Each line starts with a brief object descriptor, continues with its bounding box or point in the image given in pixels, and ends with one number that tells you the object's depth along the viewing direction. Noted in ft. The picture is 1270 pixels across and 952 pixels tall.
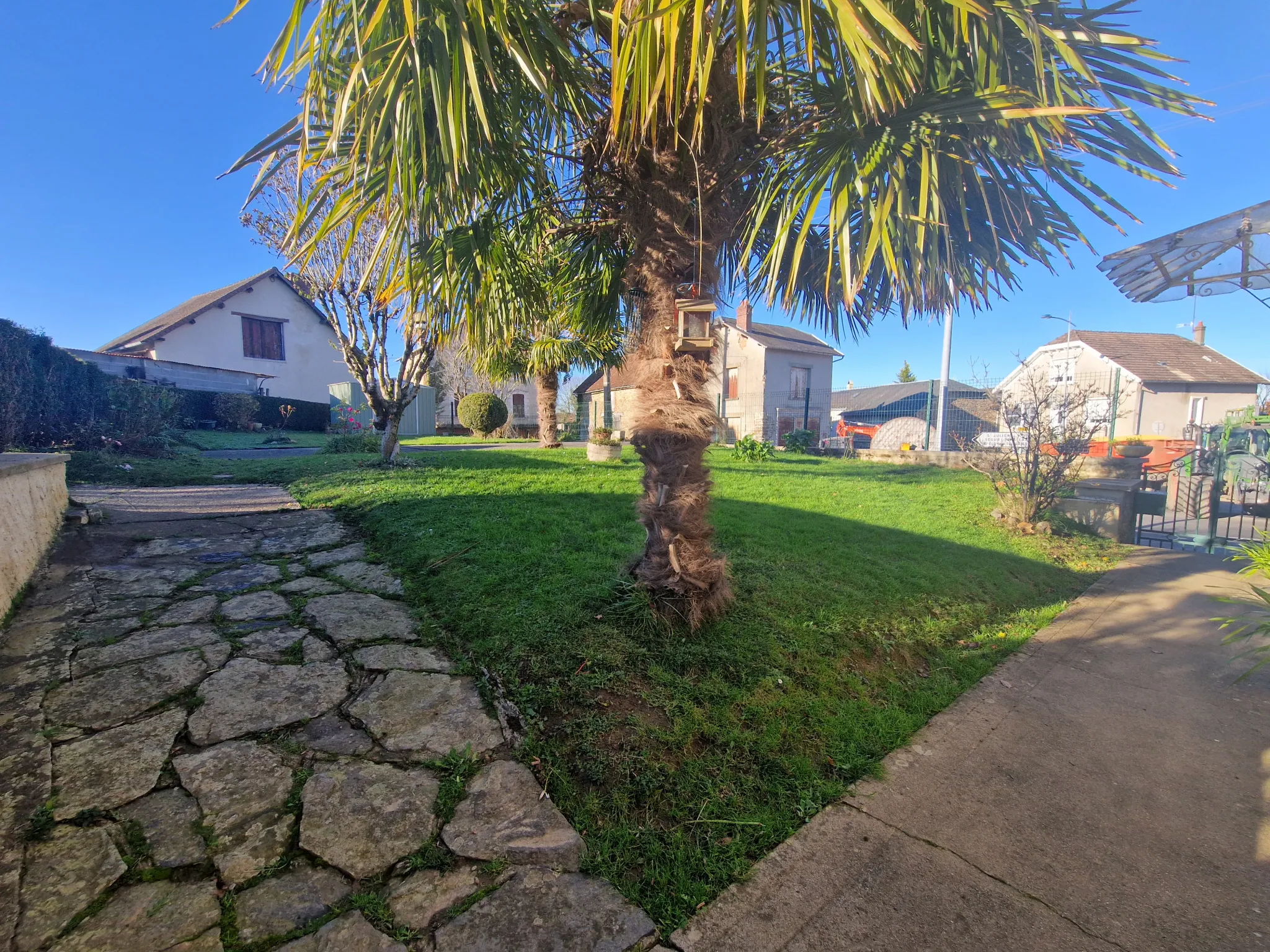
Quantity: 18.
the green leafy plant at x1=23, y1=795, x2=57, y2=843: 5.19
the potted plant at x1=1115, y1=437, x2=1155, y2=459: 25.85
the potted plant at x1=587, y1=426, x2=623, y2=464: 35.32
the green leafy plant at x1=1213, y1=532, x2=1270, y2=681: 8.29
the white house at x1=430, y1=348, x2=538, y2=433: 80.28
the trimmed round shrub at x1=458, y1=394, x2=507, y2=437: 66.95
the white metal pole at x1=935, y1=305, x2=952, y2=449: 44.68
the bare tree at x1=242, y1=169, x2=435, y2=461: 27.40
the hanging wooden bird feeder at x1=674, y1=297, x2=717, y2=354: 9.69
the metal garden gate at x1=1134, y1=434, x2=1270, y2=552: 23.44
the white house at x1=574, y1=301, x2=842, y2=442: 74.02
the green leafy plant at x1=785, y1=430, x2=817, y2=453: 49.06
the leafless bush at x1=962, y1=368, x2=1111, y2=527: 23.26
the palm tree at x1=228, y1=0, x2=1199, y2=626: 7.44
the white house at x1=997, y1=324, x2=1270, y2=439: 74.18
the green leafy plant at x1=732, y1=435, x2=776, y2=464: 40.24
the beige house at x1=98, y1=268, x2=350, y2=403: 64.75
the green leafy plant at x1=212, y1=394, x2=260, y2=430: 53.21
